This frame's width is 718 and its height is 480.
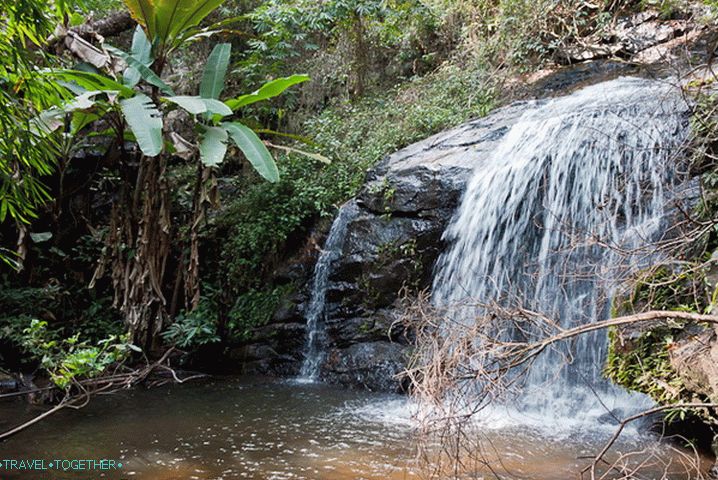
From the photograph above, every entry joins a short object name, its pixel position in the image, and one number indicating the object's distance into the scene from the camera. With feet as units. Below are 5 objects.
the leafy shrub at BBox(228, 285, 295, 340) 28.66
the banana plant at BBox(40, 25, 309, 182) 21.44
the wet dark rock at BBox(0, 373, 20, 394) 22.51
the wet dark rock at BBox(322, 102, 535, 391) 24.88
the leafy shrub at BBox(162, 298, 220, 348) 26.73
